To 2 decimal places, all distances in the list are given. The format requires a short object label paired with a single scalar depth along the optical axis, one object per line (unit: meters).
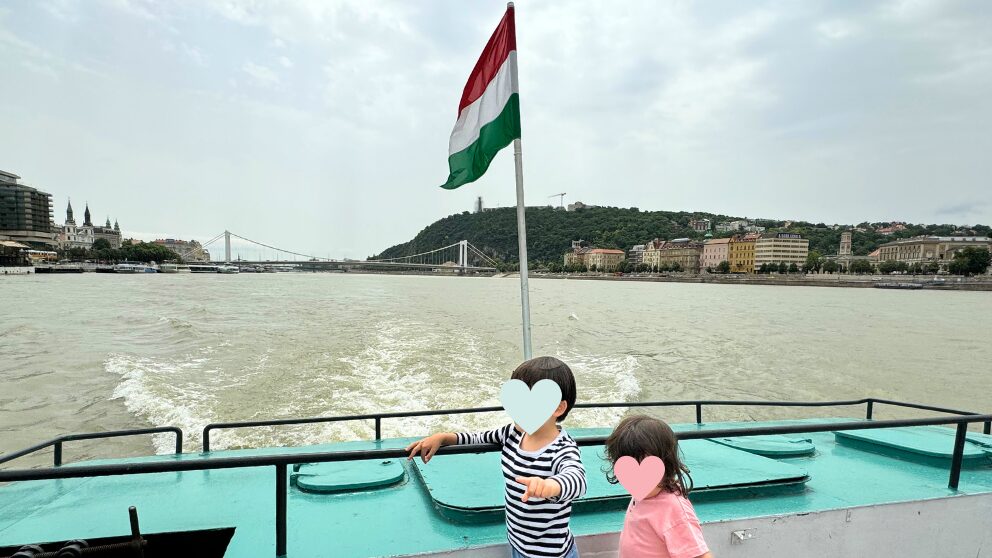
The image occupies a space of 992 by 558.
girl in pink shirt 1.52
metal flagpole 3.37
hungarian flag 3.82
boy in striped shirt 1.70
